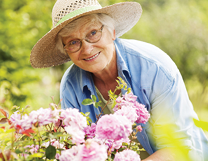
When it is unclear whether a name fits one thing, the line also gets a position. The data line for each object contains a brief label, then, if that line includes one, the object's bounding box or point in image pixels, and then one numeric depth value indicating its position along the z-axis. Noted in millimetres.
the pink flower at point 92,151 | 934
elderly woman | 1301
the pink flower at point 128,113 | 1055
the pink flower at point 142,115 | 1127
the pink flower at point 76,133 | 997
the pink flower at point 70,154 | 997
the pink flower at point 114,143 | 1078
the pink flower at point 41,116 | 1007
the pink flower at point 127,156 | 1039
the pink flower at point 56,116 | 1012
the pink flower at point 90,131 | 1104
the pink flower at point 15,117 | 1045
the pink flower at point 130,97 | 1144
